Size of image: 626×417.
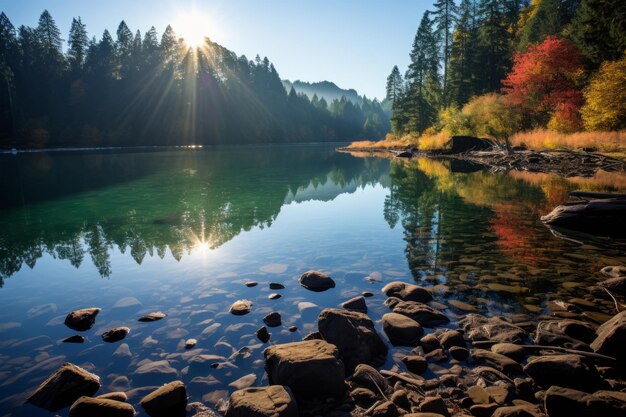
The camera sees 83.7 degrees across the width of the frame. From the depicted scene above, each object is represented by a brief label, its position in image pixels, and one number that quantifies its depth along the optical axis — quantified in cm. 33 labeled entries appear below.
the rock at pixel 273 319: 637
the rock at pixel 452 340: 550
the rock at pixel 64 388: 443
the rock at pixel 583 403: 370
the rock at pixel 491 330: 562
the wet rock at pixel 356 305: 690
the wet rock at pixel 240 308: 676
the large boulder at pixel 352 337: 523
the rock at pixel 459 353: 523
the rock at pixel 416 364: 498
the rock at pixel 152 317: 657
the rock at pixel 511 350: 514
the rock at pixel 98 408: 408
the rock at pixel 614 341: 482
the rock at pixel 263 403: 380
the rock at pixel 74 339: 590
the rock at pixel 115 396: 438
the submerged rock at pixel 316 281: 794
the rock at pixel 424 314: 631
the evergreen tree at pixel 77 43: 9381
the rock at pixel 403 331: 575
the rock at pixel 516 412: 378
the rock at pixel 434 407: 404
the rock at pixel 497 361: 485
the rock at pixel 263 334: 587
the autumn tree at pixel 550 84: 3534
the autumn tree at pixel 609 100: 2872
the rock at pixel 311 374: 442
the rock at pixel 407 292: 719
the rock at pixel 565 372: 434
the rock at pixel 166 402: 428
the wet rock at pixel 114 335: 593
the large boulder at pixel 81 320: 638
